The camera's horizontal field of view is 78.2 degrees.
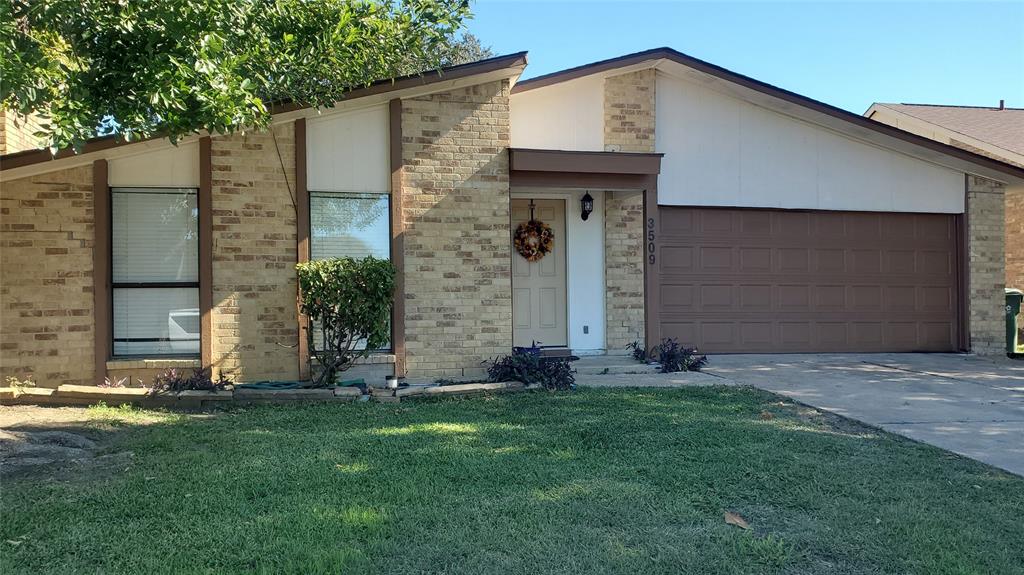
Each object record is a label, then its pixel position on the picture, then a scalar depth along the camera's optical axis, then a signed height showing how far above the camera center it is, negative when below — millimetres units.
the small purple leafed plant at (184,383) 6531 -943
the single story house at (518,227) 6992 +872
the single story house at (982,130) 12805 +3448
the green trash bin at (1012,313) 10625 -414
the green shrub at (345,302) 6625 -99
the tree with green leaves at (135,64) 4242 +1649
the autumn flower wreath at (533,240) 9641 +791
